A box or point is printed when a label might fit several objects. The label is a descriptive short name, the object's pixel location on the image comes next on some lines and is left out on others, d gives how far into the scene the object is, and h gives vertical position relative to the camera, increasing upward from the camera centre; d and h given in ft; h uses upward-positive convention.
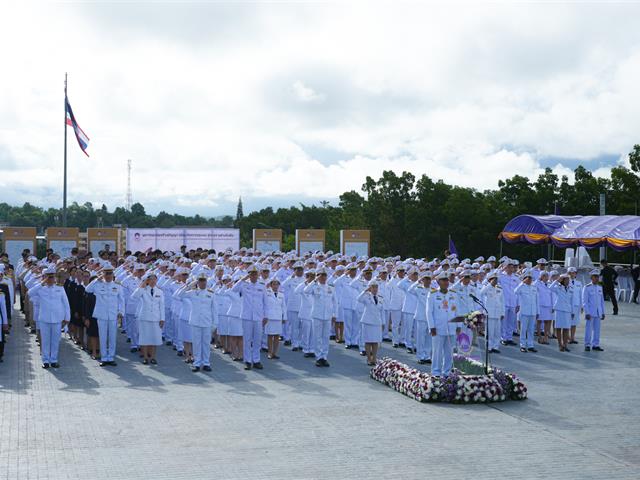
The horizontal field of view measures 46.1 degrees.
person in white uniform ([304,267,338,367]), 49.16 -4.95
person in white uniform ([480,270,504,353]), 55.77 -4.94
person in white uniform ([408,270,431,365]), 50.65 -6.56
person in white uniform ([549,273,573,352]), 56.54 -5.04
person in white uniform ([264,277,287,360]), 49.49 -4.88
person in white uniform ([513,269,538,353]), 56.80 -5.51
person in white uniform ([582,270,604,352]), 56.54 -5.06
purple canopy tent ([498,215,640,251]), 99.47 +1.59
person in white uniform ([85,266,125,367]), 47.62 -5.26
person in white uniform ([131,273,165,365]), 47.65 -5.00
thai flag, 115.55 +16.03
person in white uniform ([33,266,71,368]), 46.44 -5.19
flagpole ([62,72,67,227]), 115.85 +9.69
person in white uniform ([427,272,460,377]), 42.57 -4.84
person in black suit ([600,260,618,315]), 84.33 -4.38
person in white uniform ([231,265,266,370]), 47.44 -4.96
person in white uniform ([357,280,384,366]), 47.91 -5.21
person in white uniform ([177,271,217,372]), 45.85 -5.34
